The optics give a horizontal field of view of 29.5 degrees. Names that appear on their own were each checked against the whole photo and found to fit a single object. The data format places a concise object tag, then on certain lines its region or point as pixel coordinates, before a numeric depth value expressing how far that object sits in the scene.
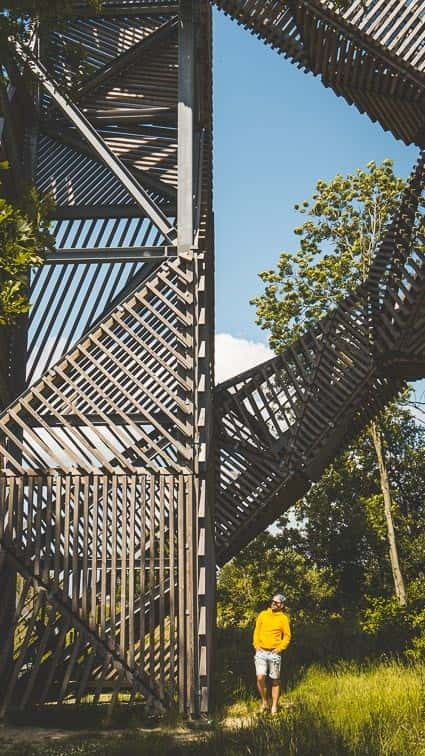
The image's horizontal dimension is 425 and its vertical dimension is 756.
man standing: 7.66
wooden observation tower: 7.67
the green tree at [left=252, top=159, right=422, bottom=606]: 18.05
